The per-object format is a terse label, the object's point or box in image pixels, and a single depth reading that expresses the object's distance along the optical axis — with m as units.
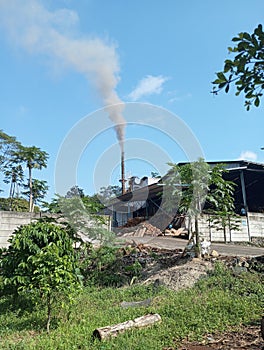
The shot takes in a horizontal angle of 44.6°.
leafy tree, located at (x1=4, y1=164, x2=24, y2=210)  17.91
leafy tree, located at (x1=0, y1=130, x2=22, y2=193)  17.44
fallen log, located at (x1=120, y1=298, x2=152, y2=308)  5.06
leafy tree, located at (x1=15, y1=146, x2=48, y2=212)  17.50
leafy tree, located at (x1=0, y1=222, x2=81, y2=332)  4.17
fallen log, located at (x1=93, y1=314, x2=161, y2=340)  3.68
